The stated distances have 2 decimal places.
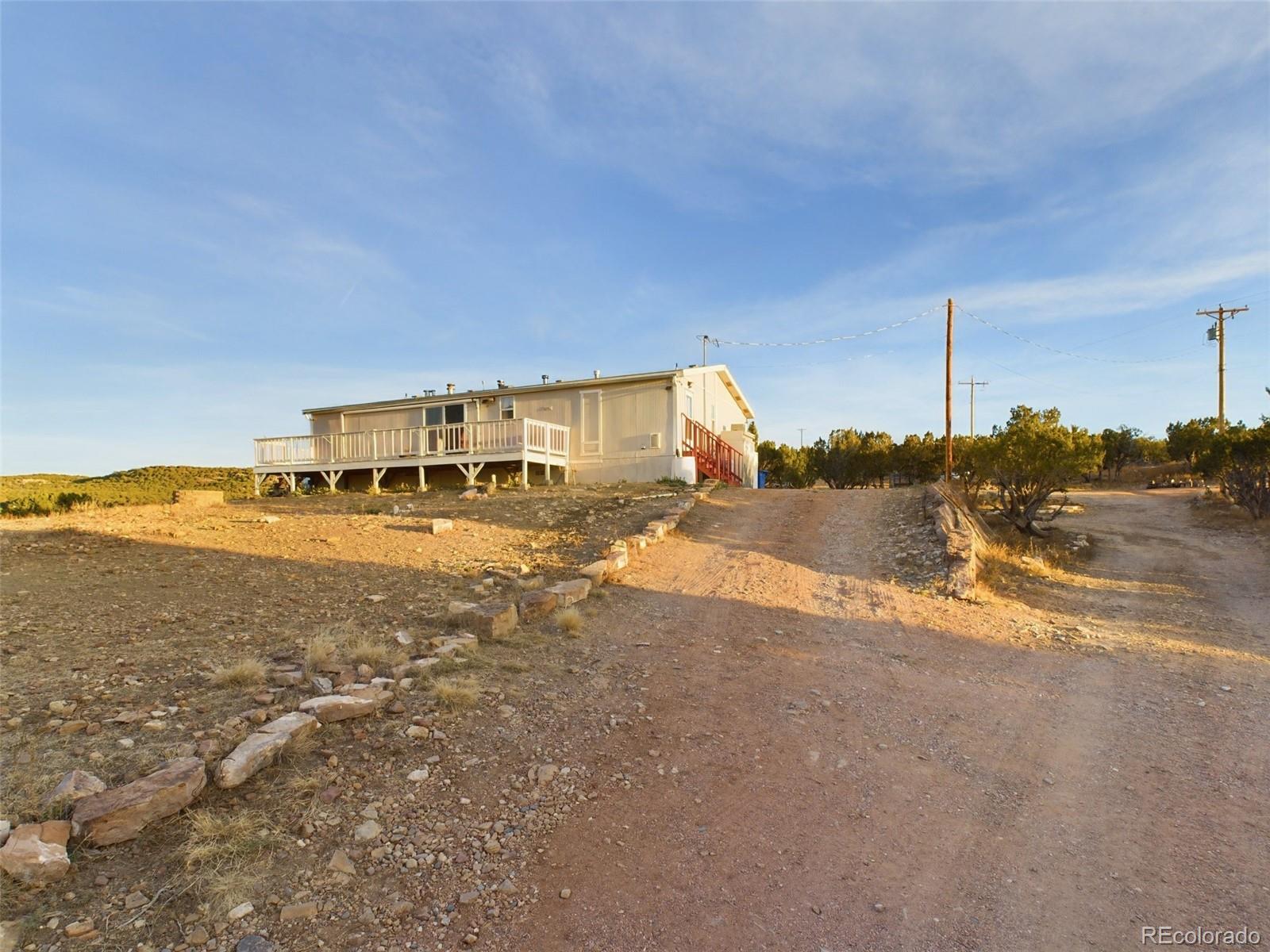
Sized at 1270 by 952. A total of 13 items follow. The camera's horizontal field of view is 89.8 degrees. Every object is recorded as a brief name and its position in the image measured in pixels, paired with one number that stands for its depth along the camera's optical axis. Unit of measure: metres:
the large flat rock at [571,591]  7.38
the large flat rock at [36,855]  2.81
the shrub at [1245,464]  17.11
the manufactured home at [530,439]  20.12
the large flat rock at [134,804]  3.08
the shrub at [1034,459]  15.17
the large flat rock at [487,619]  6.32
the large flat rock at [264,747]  3.55
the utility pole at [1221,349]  32.19
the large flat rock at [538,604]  7.00
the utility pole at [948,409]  18.67
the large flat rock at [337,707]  4.32
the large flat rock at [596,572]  8.54
